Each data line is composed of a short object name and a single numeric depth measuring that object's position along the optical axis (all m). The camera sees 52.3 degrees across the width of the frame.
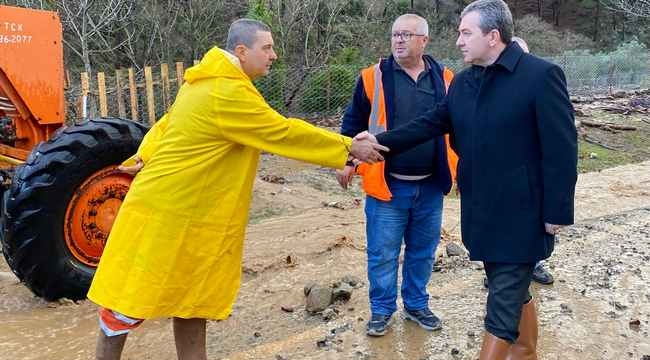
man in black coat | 2.99
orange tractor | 4.79
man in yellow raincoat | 3.17
